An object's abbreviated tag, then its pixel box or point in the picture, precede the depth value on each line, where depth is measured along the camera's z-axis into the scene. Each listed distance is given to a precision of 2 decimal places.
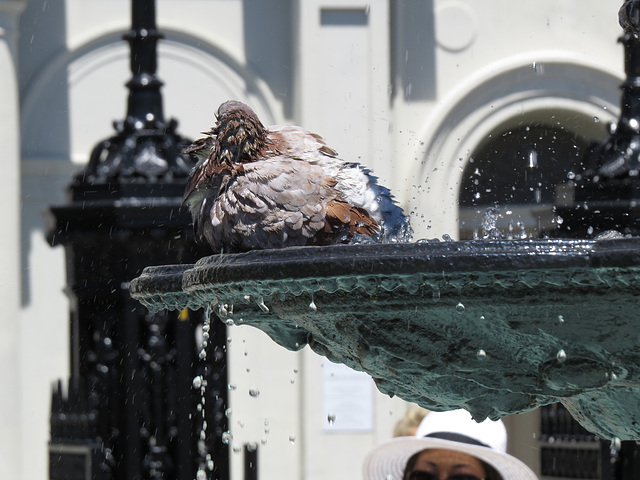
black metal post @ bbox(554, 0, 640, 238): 10.70
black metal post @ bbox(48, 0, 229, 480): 10.71
